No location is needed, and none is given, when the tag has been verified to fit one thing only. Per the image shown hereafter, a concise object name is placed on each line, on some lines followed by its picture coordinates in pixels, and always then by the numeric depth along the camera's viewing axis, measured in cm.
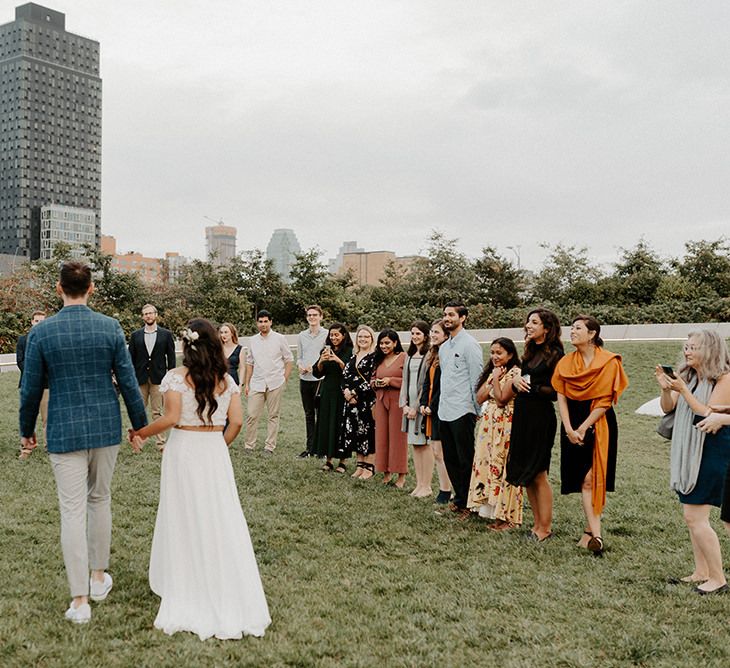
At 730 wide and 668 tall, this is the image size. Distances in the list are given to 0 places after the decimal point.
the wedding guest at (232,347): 1000
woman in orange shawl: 593
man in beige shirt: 1038
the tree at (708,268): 3086
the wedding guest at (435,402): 775
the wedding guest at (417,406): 807
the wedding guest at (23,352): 922
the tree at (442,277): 3300
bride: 430
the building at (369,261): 10498
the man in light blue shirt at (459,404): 726
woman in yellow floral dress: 679
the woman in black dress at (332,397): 932
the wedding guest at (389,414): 854
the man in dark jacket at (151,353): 998
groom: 436
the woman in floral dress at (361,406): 903
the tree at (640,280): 3234
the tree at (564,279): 3325
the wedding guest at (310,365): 1032
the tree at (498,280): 3422
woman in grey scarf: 508
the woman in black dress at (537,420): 637
